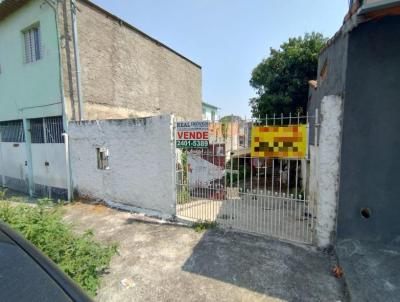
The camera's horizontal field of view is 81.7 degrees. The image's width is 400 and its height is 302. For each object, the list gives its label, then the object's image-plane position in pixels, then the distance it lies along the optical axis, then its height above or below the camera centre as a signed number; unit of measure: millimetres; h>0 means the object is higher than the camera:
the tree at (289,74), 10961 +2976
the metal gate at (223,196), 4691 -1372
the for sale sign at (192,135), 4824 +33
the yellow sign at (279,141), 3887 -103
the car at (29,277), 1118 -726
